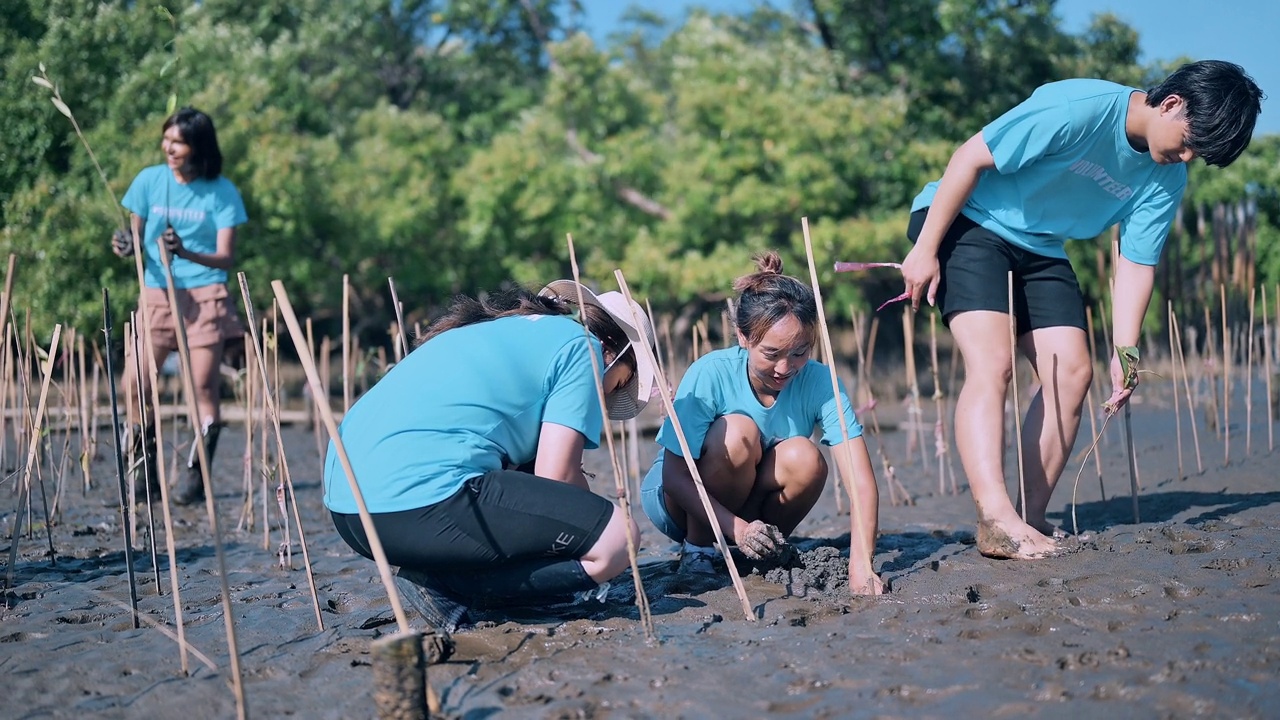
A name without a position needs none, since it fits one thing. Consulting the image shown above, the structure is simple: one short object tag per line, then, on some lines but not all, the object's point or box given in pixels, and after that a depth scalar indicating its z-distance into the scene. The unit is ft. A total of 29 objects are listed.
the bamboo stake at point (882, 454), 17.30
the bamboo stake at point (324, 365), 19.55
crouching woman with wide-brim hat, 9.70
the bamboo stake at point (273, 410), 10.56
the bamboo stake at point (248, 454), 15.94
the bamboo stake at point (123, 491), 10.94
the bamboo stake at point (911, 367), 18.60
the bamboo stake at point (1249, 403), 20.11
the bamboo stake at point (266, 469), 14.14
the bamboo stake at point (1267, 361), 22.61
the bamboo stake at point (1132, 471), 14.20
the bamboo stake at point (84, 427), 18.34
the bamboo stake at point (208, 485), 7.77
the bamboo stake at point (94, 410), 18.96
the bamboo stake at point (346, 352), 12.85
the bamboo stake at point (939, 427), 17.69
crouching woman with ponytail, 11.37
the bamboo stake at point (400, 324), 13.40
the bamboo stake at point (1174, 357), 17.92
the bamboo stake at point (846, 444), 10.51
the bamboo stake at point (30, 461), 11.91
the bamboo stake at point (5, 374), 14.80
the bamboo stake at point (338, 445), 7.62
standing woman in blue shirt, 17.97
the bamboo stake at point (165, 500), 9.37
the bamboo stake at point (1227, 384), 18.84
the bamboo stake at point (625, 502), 9.66
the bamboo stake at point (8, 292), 9.84
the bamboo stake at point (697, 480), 10.16
